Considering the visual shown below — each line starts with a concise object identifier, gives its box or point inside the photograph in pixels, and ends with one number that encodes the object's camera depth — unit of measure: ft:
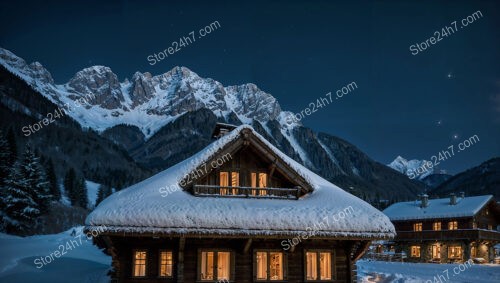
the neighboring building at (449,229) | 174.70
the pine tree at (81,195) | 336.29
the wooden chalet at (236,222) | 56.49
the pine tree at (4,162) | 181.37
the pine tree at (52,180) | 278.67
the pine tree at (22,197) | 167.53
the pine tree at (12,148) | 192.81
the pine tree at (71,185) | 332.39
